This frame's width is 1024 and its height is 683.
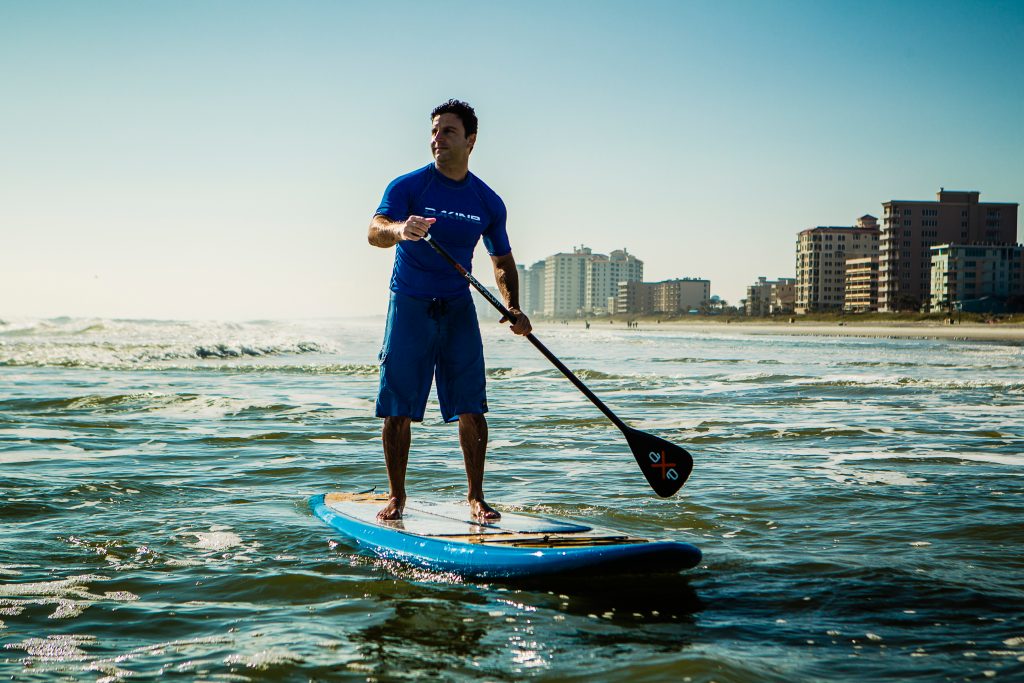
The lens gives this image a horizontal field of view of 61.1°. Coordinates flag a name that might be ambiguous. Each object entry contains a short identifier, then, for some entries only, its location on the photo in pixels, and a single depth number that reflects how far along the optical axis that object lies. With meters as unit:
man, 4.67
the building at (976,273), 118.69
